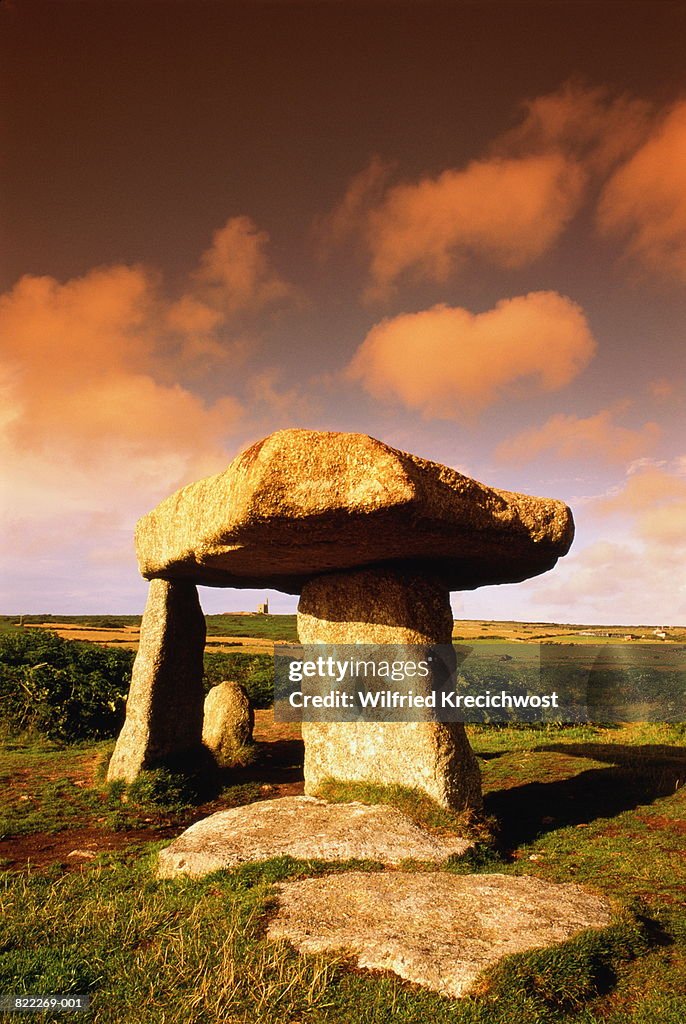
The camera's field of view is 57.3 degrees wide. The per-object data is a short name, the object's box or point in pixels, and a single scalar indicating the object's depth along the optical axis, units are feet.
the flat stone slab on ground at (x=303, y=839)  21.42
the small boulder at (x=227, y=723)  40.55
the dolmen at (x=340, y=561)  22.84
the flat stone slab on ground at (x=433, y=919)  14.29
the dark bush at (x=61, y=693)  51.31
